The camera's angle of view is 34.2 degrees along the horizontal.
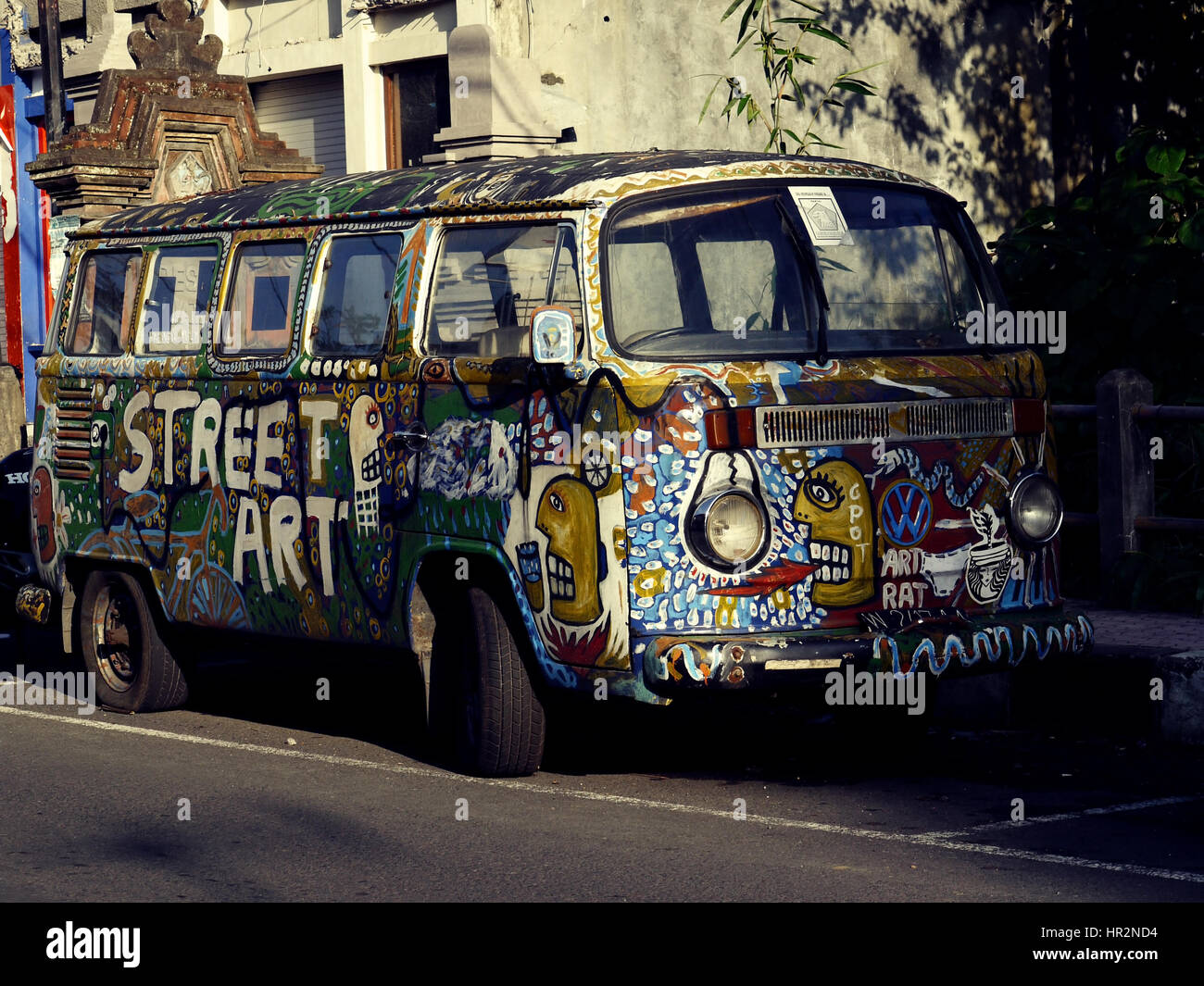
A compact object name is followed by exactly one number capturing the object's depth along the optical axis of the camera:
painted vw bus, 6.80
